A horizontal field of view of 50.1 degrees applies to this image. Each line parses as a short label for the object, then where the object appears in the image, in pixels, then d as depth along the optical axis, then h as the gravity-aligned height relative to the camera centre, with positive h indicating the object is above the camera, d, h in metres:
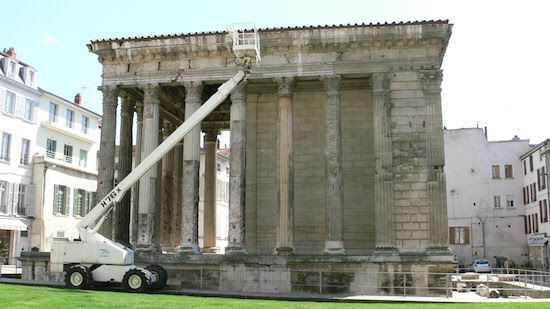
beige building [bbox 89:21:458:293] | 21.48 +3.63
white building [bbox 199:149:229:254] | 52.56 +3.74
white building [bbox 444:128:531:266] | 50.72 +3.81
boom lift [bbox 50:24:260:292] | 19.03 -0.50
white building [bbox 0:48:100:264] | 38.69 +4.90
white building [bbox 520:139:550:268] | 44.84 +3.12
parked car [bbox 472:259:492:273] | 42.19 -1.90
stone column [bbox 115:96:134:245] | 24.02 +3.26
